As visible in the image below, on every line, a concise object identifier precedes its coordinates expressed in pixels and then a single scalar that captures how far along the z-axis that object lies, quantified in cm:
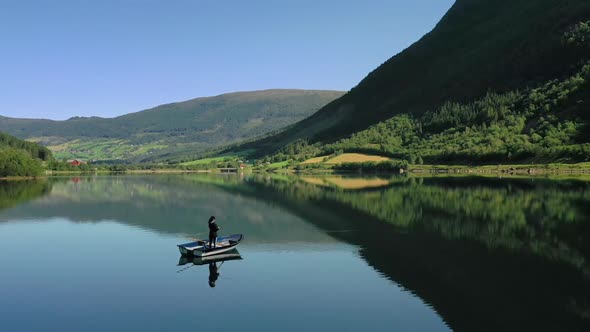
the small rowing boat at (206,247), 4841
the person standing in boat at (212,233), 4803
